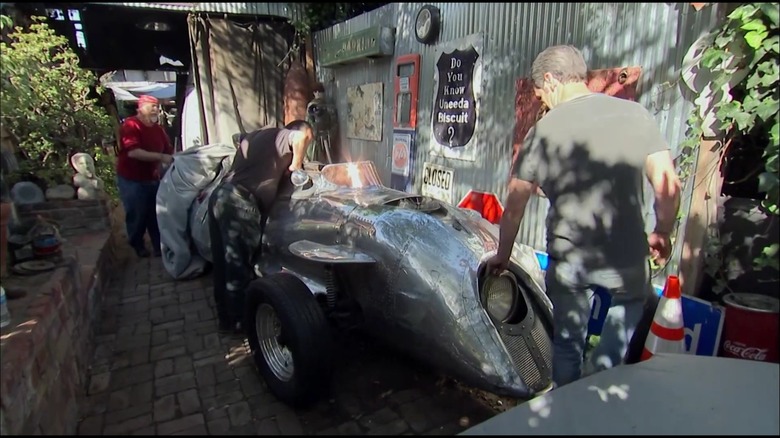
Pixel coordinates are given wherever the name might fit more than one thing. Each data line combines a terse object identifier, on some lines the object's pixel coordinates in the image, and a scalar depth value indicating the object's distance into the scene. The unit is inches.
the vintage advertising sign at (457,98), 175.0
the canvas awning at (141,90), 476.1
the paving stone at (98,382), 111.9
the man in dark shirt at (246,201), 132.6
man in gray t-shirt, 77.9
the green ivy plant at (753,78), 87.5
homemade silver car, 88.0
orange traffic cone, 94.7
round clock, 190.7
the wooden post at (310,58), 303.4
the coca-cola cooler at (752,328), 92.4
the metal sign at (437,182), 193.3
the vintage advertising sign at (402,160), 214.2
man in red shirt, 197.8
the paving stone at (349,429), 96.0
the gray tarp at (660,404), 55.9
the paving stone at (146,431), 95.9
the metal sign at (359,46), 220.3
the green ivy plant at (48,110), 189.3
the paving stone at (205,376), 114.4
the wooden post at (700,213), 105.0
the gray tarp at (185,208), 188.2
